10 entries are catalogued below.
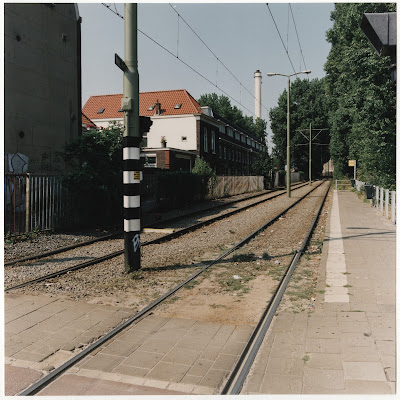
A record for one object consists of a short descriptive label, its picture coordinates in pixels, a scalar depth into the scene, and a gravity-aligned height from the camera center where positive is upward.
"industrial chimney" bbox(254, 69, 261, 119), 81.19 +20.55
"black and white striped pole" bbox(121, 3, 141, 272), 6.59 +0.75
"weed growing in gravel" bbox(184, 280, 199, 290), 6.20 -1.49
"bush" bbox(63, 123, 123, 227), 12.13 +0.28
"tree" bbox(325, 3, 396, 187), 17.31 +3.87
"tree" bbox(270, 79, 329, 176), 64.69 +11.09
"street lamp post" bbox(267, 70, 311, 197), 28.32 +2.33
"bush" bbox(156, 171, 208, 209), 19.41 -0.07
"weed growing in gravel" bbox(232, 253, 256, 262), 8.16 -1.42
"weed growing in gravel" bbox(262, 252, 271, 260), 8.36 -1.41
